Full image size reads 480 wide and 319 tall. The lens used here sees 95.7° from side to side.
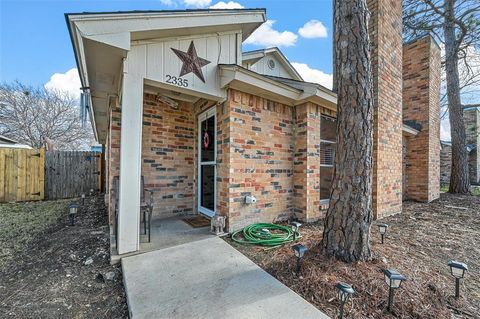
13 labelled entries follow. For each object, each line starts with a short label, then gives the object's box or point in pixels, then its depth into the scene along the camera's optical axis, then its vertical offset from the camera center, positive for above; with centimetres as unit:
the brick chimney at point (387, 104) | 489 +142
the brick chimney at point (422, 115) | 718 +168
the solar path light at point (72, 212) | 437 -104
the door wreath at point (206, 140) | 462 +45
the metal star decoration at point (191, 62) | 340 +161
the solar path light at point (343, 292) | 167 -101
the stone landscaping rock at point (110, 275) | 252 -135
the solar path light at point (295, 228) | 320 -98
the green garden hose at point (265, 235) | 328 -119
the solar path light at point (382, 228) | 315 -95
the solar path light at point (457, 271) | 199 -100
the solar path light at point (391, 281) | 179 -98
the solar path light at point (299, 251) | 229 -94
